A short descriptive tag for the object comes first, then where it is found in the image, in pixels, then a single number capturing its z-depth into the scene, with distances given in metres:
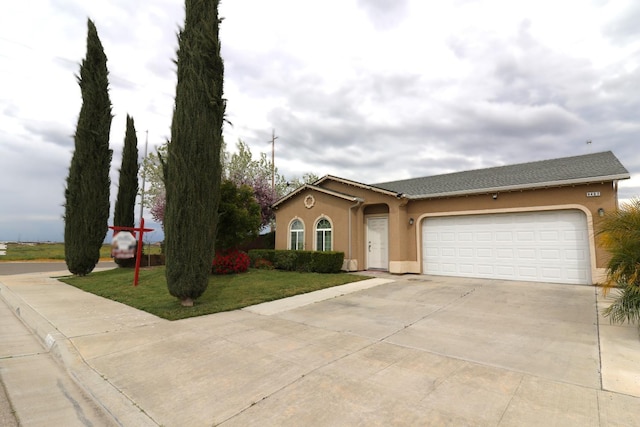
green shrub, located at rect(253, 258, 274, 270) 15.32
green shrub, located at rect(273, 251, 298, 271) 14.31
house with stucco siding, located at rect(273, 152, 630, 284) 10.05
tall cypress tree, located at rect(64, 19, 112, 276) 14.16
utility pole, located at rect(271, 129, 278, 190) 27.16
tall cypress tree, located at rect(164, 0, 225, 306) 7.09
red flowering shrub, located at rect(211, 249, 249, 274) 13.10
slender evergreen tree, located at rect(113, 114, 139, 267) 17.48
